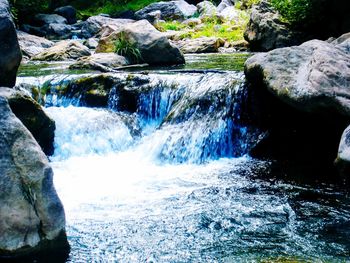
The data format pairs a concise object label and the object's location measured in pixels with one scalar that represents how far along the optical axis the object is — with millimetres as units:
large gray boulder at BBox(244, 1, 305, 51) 15736
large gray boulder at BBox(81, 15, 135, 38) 27125
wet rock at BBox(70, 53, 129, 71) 12997
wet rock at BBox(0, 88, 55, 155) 7535
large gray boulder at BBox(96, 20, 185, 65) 13844
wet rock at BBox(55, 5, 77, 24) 33206
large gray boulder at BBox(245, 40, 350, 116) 7180
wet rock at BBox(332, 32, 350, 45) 10500
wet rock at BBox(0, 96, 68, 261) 4152
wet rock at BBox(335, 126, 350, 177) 6262
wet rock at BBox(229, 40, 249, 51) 18188
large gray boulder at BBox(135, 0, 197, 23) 29875
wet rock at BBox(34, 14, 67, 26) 30050
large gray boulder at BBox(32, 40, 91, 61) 16188
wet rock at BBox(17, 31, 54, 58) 18731
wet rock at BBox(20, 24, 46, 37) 27441
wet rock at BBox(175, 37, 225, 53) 18031
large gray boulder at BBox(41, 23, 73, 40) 27347
